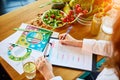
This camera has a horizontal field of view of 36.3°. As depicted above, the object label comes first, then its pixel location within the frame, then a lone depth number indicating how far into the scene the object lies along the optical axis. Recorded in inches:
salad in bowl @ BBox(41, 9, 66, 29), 47.8
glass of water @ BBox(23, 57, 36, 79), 37.0
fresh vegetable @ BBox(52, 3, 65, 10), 50.9
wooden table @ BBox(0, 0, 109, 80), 38.3
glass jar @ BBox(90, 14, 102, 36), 44.0
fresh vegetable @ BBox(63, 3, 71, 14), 50.1
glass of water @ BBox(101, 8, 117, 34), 45.9
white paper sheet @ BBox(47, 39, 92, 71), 39.6
